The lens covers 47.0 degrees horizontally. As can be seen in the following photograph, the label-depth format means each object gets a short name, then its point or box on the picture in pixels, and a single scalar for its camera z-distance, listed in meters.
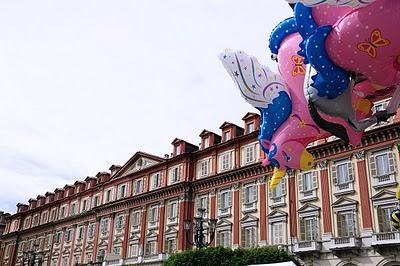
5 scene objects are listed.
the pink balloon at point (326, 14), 6.97
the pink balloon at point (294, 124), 8.24
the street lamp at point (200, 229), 19.41
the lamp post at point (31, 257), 34.16
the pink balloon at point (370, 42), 6.25
